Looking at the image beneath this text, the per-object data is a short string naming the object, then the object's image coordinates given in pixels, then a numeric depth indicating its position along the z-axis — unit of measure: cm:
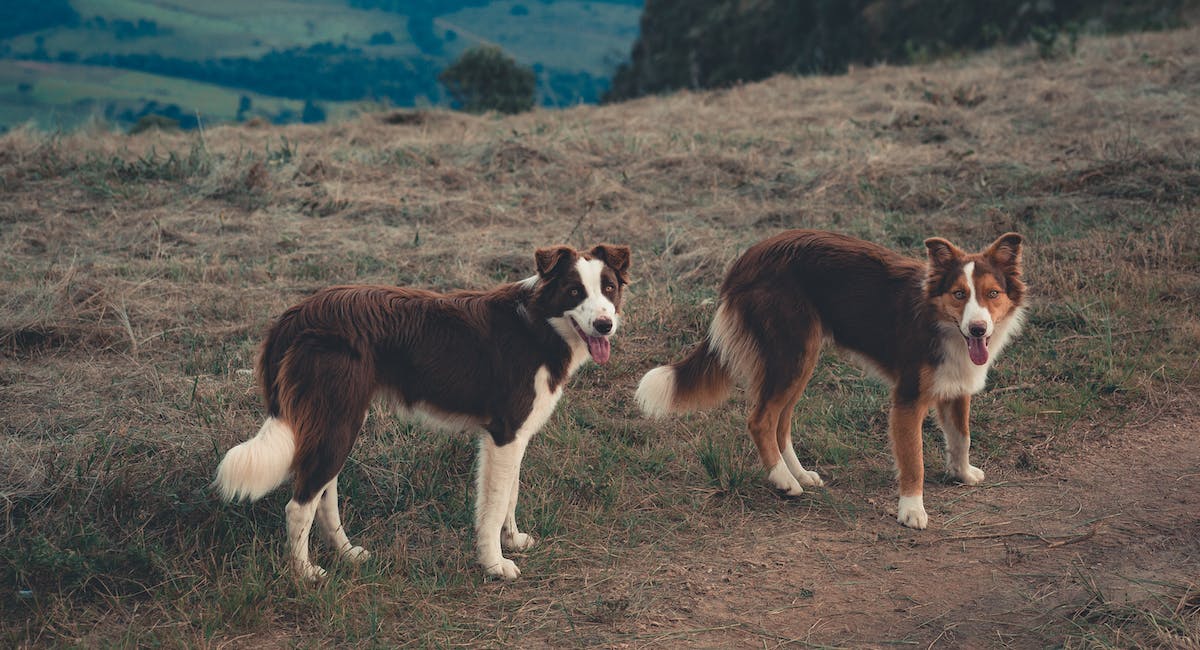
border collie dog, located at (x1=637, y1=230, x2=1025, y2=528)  501
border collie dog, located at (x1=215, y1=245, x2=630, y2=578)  424
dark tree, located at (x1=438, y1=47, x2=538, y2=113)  3328
